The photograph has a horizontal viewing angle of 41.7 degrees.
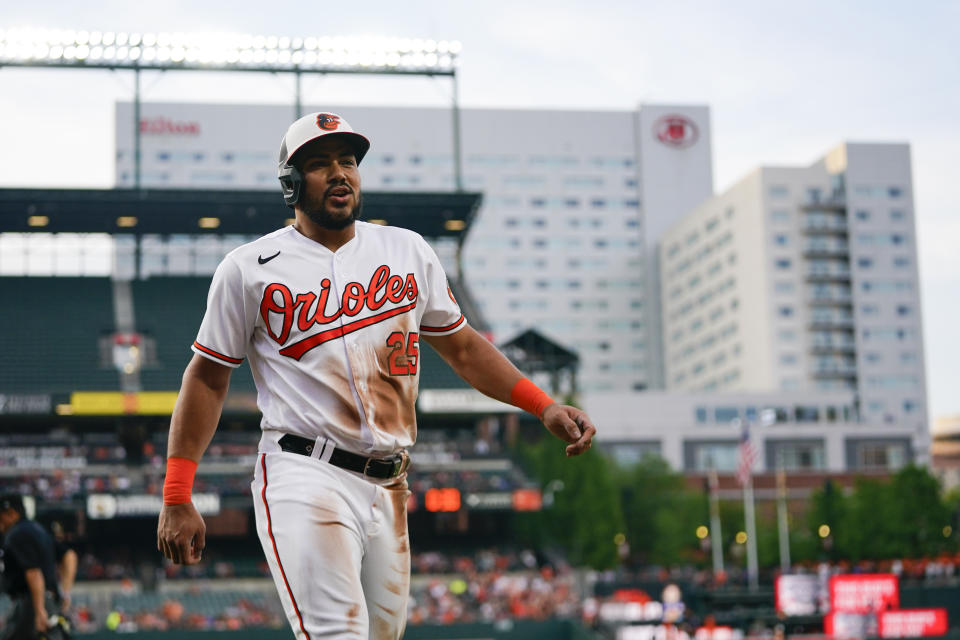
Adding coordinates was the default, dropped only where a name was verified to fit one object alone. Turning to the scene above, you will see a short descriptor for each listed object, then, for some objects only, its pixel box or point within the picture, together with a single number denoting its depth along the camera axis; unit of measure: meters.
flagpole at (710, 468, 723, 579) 53.91
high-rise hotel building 127.88
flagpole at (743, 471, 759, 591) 43.62
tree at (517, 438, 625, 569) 52.25
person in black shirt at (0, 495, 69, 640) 8.31
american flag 45.28
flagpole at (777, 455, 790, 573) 57.94
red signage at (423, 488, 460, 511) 43.34
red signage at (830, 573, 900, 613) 36.00
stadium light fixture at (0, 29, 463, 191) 50.56
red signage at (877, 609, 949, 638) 34.50
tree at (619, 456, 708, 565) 71.31
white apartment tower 109.12
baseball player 4.36
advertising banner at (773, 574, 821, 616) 36.53
